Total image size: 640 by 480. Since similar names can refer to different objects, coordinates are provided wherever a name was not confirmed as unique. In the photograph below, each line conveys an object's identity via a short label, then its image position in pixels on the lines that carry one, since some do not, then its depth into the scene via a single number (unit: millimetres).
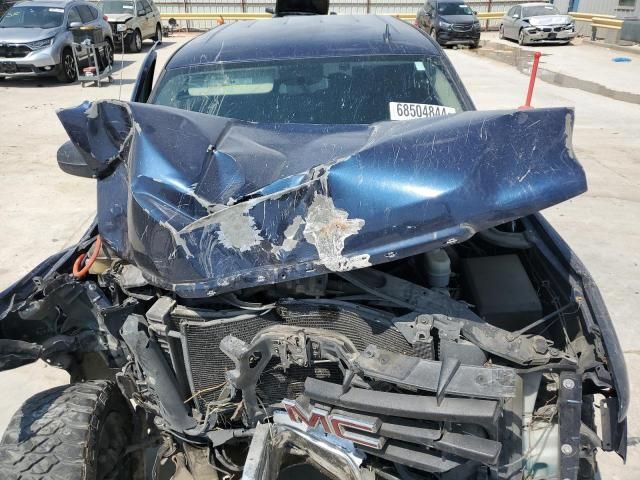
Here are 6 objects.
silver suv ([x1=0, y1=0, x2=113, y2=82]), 11461
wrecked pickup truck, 1644
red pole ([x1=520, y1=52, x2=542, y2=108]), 7366
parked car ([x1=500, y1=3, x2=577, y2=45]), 18594
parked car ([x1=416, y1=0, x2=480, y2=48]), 18422
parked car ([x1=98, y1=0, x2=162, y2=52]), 16047
